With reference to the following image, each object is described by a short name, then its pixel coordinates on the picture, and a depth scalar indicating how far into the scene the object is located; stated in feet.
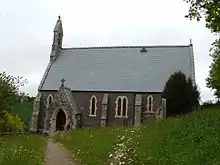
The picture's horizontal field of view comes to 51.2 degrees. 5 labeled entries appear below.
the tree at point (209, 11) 29.17
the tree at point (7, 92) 57.82
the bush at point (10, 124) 84.62
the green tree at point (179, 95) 65.66
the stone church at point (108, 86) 88.35
